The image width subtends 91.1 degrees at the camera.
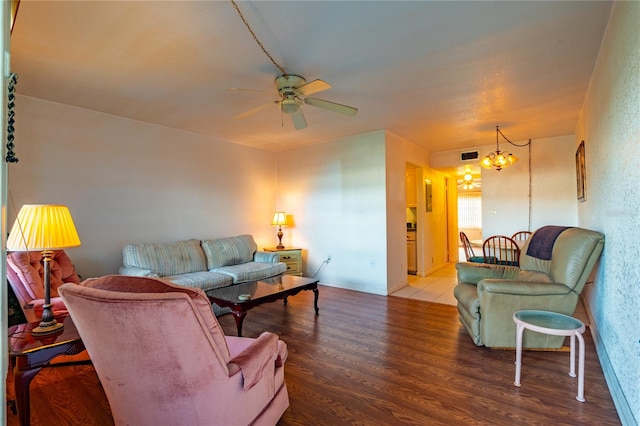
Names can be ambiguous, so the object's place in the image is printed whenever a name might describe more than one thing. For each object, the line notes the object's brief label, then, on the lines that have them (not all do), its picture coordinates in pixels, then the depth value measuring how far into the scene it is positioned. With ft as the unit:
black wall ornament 2.71
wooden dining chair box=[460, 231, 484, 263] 15.67
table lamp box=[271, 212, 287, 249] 18.38
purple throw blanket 10.12
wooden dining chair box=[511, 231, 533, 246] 16.69
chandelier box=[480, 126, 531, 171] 14.62
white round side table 6.68
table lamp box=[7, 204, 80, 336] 5.74
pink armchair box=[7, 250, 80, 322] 7.70
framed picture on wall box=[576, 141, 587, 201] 11.75
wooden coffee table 9.53
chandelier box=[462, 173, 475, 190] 22.75
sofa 12.00
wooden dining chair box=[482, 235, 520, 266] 14.88
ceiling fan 8.66
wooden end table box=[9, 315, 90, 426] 5.13
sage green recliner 8.31
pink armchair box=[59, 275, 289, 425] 3.94
